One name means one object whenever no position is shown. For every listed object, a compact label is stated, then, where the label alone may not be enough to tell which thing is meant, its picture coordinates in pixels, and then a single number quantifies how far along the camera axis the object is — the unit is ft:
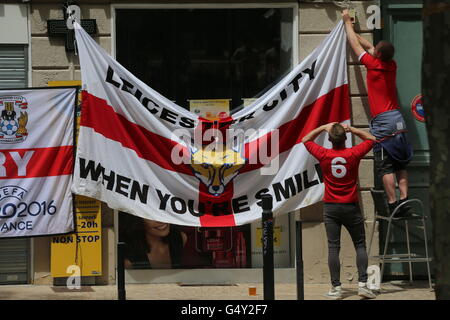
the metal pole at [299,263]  59.72
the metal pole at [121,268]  56.13
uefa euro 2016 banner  71.72
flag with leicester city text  71.36
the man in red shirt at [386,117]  70.79
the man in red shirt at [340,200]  65.00
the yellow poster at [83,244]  72.54
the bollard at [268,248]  56.80
